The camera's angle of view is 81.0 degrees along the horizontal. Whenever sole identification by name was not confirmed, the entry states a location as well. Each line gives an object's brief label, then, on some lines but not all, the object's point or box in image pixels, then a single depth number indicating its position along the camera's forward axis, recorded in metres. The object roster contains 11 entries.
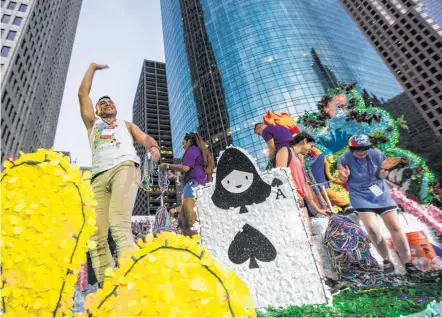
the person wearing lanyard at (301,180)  3.46
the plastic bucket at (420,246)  3.14
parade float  0.68
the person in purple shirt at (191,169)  3.86
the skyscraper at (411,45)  59.00
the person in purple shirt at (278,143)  3.60
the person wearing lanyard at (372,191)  3.19
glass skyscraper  41.09
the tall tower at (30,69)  32.94
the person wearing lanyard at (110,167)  1.83
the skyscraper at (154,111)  83.75
